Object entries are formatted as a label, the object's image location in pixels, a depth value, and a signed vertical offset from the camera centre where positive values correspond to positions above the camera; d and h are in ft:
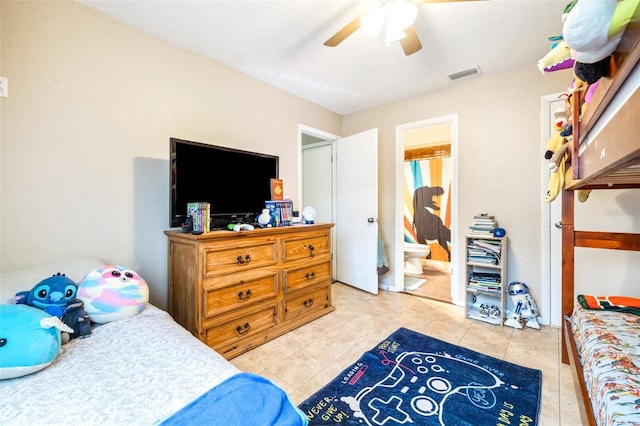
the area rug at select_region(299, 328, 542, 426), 4.57 -3.50
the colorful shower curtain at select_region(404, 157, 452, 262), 15.49 +0.45
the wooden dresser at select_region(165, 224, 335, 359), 5.94 -1.81
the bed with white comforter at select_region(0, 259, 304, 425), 2.35 -1.78
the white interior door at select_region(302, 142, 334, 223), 12.85 +1.65
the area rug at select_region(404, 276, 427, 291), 11.85 -3.36
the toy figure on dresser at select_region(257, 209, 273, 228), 7.49 -0.18
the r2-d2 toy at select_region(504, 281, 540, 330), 8.09 -3.01
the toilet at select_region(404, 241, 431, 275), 14.12 -2.43
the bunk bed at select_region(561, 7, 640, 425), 1.76 +0.41
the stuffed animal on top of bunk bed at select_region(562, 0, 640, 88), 1.78 +1.27
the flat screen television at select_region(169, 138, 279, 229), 6.24 +0.87
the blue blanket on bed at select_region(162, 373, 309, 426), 2.21 -1.71
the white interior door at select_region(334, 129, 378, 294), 10.85 +0.09
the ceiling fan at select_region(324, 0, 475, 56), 4.82 +3.68
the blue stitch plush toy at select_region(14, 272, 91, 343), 3.95 -1.35
